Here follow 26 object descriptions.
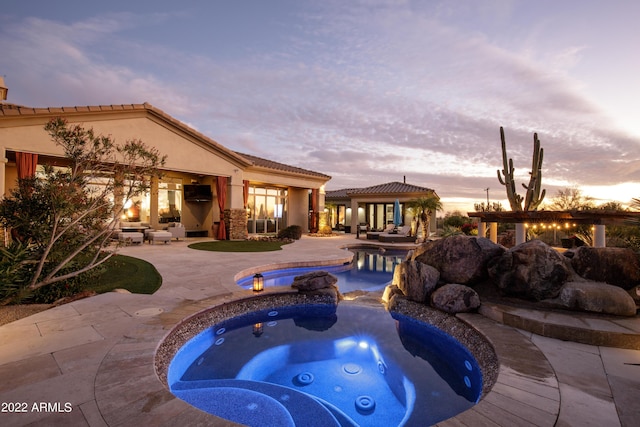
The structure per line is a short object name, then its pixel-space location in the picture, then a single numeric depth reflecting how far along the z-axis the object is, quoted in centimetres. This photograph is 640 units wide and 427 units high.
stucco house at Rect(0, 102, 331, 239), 970
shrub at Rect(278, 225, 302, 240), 1725
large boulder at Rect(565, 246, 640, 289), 503
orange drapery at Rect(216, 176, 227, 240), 1545
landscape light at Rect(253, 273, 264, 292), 621
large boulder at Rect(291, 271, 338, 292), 663
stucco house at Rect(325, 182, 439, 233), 2361
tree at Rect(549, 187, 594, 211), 1986
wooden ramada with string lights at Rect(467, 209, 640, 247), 724
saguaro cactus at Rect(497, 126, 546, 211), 1088
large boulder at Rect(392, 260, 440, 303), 602
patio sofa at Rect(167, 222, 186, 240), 1418
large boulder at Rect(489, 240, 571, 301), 515
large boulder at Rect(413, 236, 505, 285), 603
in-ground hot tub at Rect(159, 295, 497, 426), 320
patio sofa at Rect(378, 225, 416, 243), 1734
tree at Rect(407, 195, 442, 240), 1827
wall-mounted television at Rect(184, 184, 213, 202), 1623
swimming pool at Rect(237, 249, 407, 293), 838
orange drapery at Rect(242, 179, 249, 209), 1641
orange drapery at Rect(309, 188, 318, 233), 2109
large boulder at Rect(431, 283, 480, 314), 525
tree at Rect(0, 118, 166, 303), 507
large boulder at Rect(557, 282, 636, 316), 448
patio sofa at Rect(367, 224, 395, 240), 1836
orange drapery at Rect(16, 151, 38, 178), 948
